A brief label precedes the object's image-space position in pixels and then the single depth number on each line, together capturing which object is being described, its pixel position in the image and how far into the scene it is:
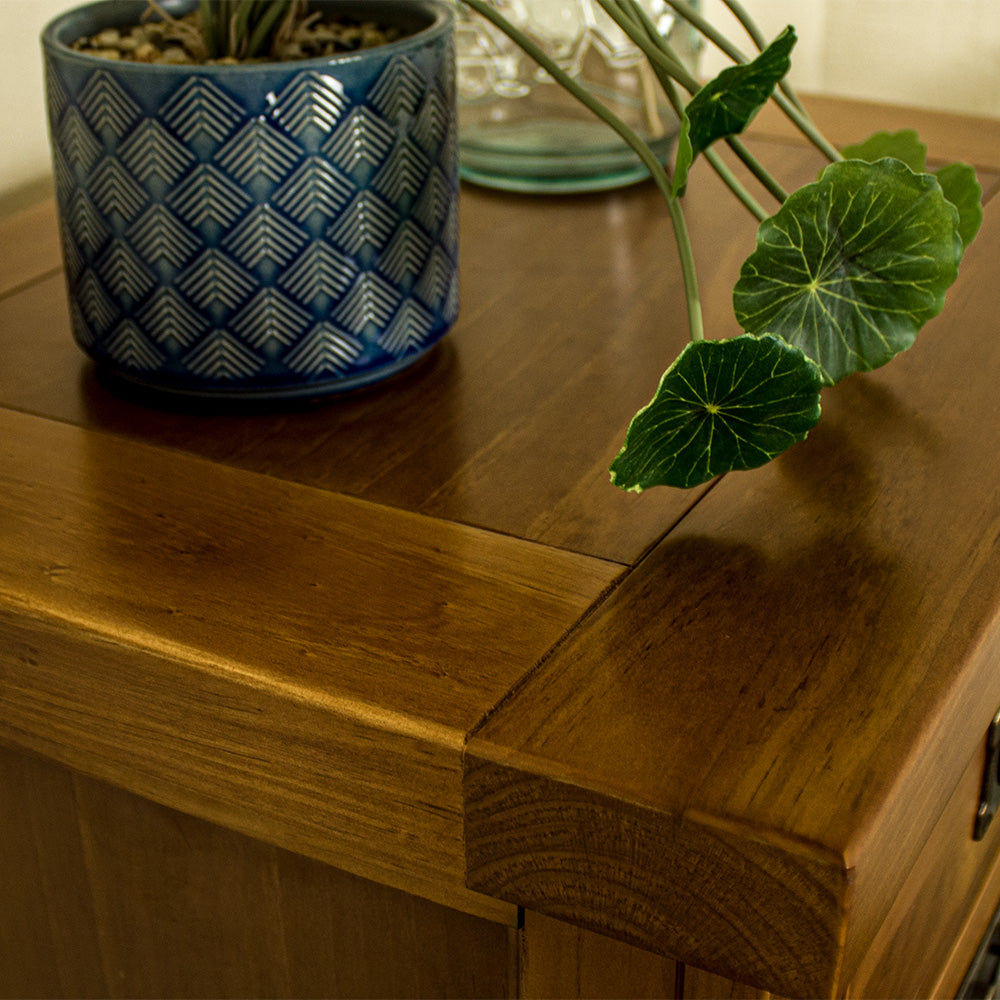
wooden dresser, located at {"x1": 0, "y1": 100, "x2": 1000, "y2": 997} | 0.34
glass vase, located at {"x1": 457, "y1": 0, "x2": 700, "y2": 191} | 0.80
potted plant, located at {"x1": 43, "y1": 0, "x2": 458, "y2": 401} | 0.48
